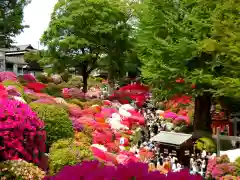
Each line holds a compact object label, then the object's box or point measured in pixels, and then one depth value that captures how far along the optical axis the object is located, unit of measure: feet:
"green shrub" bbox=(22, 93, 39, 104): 56.89
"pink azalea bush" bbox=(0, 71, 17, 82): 72.63
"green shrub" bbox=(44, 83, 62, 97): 87.10
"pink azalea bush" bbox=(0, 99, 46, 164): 29.45
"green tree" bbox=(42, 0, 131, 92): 109.60
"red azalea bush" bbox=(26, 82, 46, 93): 83.12
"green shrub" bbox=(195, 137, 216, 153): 63.76
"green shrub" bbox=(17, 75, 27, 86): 86.10
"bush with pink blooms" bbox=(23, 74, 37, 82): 90.22
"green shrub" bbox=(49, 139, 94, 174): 35.17
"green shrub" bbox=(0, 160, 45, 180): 26.63
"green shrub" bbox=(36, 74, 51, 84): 119.32
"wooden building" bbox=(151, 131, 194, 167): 54.39
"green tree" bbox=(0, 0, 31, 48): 93.56
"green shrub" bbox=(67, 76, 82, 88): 133.38
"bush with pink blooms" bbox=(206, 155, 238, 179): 42.75
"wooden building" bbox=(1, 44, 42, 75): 163.41
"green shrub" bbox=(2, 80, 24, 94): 58.03
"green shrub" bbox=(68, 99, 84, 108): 83.87
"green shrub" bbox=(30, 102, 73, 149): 40.52
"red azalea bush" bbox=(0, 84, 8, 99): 40.94
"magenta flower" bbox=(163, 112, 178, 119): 94.17
